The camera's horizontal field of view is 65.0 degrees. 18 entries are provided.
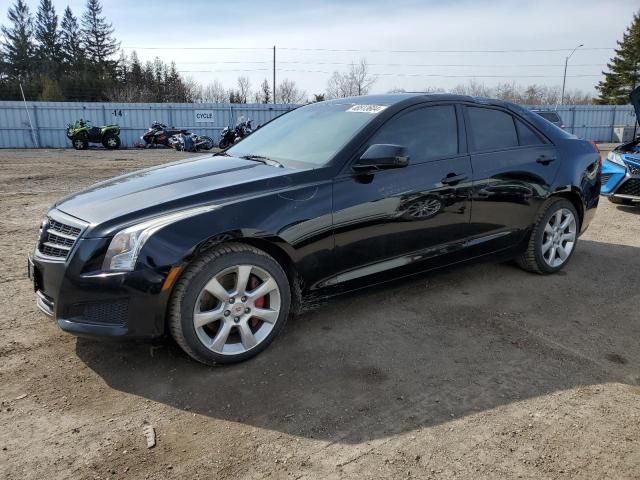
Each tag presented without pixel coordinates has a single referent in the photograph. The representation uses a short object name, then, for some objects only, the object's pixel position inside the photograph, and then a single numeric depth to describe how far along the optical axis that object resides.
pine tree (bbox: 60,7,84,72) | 56.47
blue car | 7.50
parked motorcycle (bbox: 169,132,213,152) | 21.12
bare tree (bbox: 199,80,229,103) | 54.53
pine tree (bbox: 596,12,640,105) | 53.19
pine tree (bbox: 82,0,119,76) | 58.41
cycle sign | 25.89
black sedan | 2.76
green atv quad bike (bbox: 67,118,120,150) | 22.58
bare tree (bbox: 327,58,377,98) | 51.36
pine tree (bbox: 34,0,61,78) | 54.69
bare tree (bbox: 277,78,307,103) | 58.39
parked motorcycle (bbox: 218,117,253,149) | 22.17
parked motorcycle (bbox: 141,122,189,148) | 22.97
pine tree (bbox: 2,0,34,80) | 54.38
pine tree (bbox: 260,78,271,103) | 57.38
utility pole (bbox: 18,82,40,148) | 24.30
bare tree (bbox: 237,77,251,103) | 52.98
